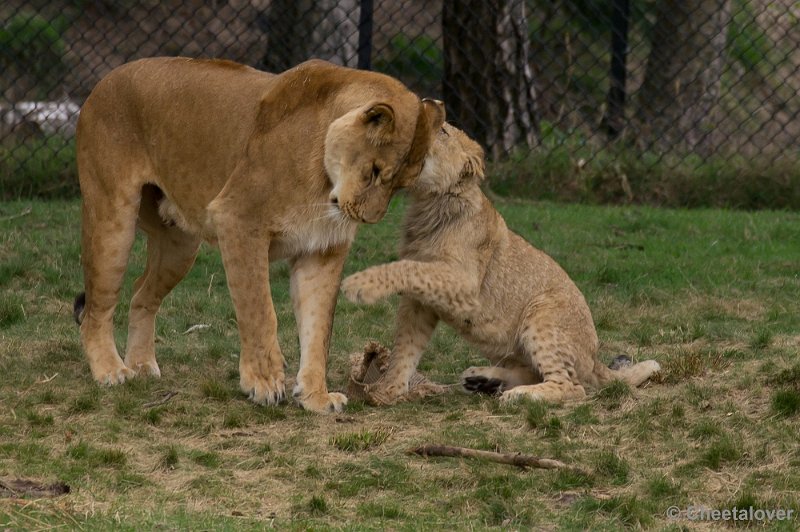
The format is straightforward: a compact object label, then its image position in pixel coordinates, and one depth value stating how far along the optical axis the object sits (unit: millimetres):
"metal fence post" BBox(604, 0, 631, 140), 20937
